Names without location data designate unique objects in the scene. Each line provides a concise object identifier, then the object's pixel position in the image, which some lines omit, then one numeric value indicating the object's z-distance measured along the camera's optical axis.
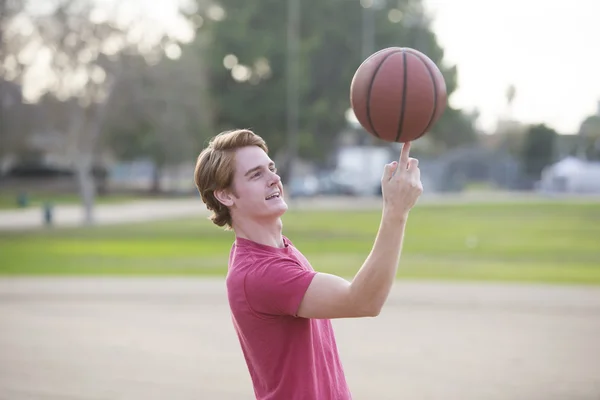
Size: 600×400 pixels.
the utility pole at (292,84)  64.56
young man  3.05
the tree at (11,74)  31.33
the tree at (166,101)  35.78
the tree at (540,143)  91.94
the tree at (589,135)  106.81
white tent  72.69
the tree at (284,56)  64.94
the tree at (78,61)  32.75
